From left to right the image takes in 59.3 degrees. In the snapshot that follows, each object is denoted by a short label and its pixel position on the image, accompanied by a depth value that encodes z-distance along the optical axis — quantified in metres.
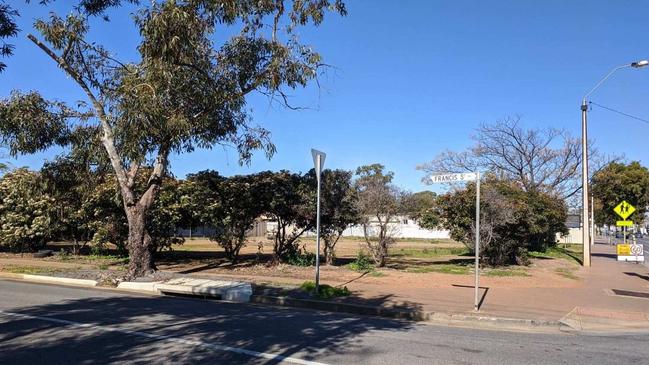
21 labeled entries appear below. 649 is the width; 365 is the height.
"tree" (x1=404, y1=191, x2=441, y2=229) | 21.80
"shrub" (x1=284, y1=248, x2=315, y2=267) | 20.70
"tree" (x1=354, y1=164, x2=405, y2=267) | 19.44
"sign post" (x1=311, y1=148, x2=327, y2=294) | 12.94
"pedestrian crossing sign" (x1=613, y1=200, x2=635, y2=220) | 27.34
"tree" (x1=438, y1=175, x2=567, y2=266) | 20.53
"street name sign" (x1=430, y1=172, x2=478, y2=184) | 11.53
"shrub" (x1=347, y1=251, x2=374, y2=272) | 19.75
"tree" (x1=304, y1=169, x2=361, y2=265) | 19.89
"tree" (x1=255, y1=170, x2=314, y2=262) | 19.69
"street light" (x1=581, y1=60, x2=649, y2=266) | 25.81
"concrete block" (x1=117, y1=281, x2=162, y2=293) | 15.03
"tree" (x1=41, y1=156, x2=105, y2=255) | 19.55
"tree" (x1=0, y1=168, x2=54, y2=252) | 25.28
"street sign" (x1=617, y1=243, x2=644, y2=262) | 25.55
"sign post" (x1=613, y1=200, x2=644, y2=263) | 25.56
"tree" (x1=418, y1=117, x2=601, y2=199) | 37.81
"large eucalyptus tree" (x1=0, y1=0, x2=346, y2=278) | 12.68
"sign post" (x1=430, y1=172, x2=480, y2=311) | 11.44
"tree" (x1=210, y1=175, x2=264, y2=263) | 20.09
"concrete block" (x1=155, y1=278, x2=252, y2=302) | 13.63
